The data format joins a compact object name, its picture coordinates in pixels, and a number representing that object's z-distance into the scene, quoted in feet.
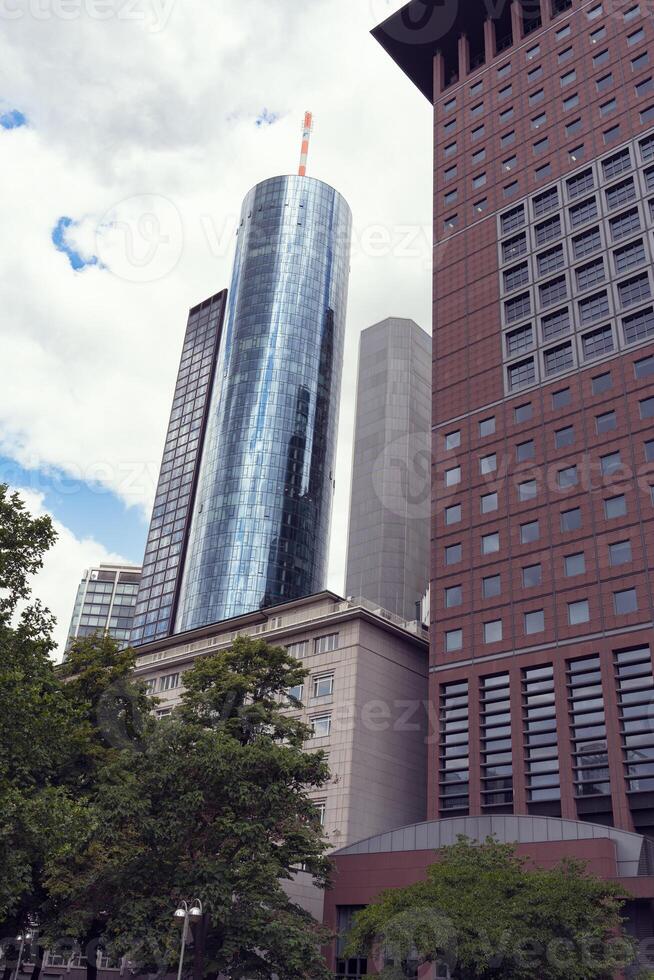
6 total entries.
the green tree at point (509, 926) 107.45
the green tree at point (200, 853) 118.32
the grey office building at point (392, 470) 462.60
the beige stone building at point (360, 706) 199.93
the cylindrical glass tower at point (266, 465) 565.53
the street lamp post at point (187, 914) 106.60
